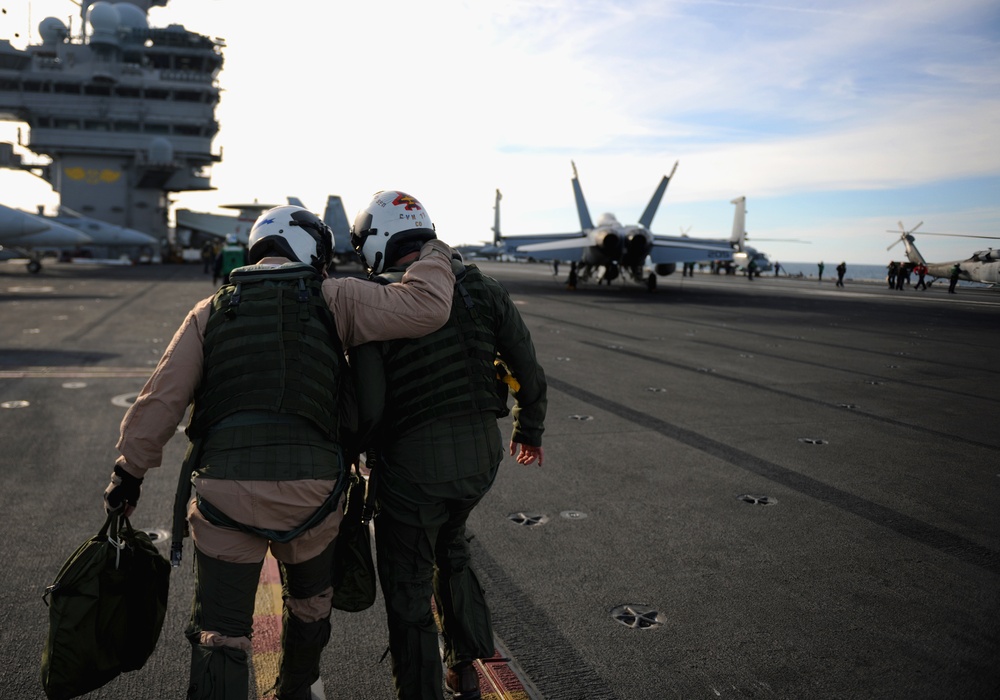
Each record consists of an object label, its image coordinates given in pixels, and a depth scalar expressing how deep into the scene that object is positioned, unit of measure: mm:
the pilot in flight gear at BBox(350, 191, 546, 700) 2924
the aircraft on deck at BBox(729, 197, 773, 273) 56625
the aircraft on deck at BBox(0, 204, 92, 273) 29516
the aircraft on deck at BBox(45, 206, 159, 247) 44969
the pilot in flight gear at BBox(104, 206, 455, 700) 2553
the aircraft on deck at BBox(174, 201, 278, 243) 71438
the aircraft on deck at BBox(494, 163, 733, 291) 28453
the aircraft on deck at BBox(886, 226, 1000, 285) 31688
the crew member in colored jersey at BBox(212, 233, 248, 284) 19172
